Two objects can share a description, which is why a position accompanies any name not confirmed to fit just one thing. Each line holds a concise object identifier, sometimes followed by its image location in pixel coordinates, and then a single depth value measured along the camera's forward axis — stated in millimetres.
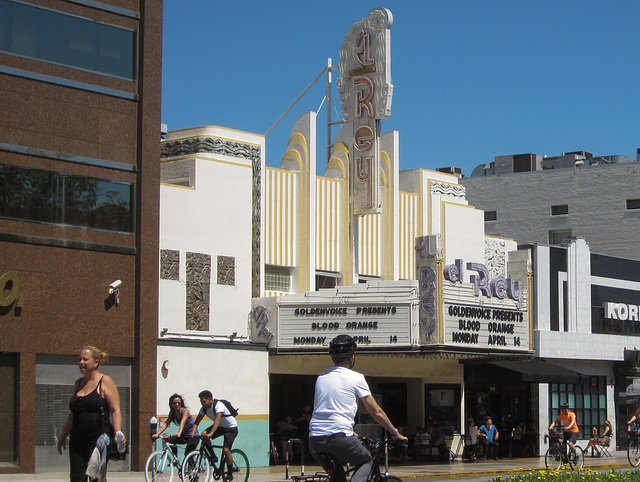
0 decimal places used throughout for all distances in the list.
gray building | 51562
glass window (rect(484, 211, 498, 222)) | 55531
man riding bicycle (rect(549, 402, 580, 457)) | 27625
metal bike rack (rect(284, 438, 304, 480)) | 19681
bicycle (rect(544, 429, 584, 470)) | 27453
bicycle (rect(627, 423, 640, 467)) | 29294
